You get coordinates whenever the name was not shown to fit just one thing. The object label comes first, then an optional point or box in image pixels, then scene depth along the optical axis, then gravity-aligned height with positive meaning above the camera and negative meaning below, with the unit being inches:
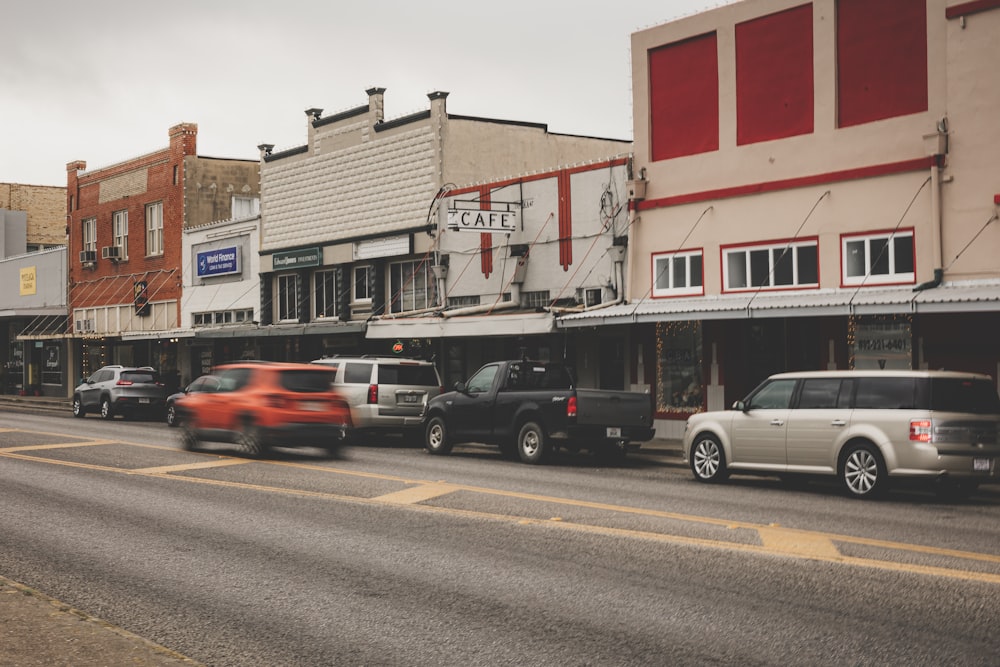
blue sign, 1539.1 +157.3
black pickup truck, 724.7 -32.1
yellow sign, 2106.3 +176.7
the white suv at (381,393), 895.7 -20.1
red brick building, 1686.8 +224.3
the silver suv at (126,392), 1262.3 -25.5
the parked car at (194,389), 800.9 -17.4
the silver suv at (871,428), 528.4 -31.9
